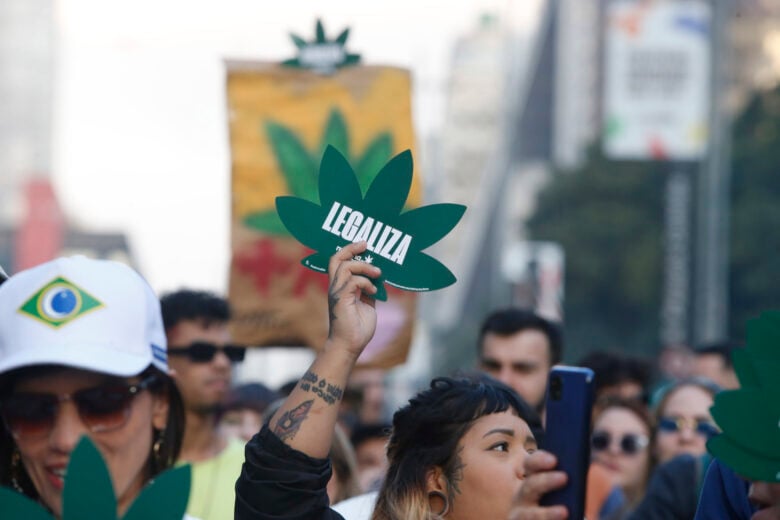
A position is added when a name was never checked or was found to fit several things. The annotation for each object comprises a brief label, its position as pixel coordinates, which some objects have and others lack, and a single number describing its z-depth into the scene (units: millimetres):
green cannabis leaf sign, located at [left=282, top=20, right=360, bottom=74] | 10342
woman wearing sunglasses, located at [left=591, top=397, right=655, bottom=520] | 11229
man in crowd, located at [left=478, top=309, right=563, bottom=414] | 10374
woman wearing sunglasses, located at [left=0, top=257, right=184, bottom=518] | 5300
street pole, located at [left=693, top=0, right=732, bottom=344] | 40098
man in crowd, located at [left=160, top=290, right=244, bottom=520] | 8626
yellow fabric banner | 9781
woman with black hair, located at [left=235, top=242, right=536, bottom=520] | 4860
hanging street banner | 42895
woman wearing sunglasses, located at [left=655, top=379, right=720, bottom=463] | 10827
